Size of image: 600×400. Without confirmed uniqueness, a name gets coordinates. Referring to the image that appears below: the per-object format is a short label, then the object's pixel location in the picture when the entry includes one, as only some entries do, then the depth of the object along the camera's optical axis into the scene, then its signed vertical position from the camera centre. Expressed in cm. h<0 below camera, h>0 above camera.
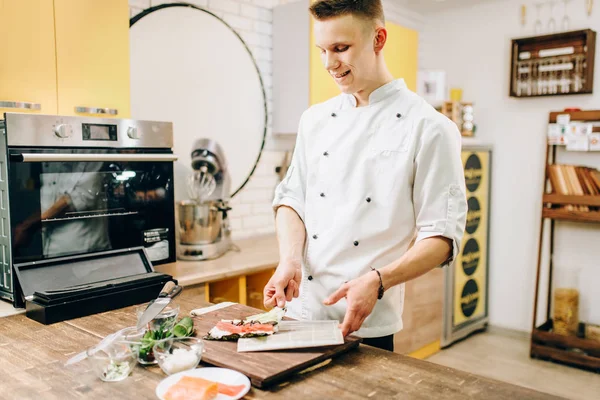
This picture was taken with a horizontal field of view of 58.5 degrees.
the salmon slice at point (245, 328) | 144 -47
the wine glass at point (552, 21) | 405 +100
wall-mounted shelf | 386 +67
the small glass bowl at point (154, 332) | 130 -46
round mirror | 282 +39
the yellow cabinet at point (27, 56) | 191 +35
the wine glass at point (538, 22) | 411 +102
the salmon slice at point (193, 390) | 110 -49
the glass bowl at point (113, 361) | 123 -49
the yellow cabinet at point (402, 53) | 365 +70
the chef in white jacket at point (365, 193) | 151 -12
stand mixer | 272 -28
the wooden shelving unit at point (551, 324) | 367 -127
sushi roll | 142 -48
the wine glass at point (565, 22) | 398 +99
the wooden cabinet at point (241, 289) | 263 -70
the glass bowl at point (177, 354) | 124 -47
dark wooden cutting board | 120 -50
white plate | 115 -50
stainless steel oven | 195 -15
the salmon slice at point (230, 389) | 114 -51
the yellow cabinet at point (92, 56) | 209 +39
